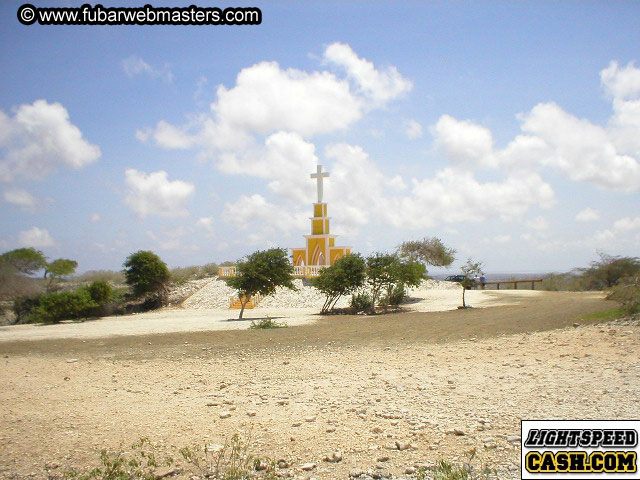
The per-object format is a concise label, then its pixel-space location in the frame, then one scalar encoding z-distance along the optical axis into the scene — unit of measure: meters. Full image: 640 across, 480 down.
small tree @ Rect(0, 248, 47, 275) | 49.47
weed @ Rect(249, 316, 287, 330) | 20.21
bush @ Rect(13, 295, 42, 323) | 35.20
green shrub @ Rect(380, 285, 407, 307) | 28.66
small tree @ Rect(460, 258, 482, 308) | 27.00
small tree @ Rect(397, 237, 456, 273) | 51.62
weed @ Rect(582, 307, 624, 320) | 16.06
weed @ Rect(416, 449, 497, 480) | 4.88
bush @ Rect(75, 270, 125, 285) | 55.39
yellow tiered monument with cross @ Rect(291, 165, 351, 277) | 45.25
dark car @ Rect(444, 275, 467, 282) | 49.62
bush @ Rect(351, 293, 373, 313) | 28.22
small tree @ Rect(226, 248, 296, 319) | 28.09
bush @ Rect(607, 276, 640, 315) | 15.55
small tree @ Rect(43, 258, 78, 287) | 52.66
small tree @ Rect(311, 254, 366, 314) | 28.12
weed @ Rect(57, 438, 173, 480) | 5.39
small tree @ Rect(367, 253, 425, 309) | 28.17
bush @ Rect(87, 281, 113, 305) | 34.66
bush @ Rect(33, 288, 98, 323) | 31.44
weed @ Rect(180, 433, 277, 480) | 5.39
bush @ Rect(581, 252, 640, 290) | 34.34
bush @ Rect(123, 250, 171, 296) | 39.97
